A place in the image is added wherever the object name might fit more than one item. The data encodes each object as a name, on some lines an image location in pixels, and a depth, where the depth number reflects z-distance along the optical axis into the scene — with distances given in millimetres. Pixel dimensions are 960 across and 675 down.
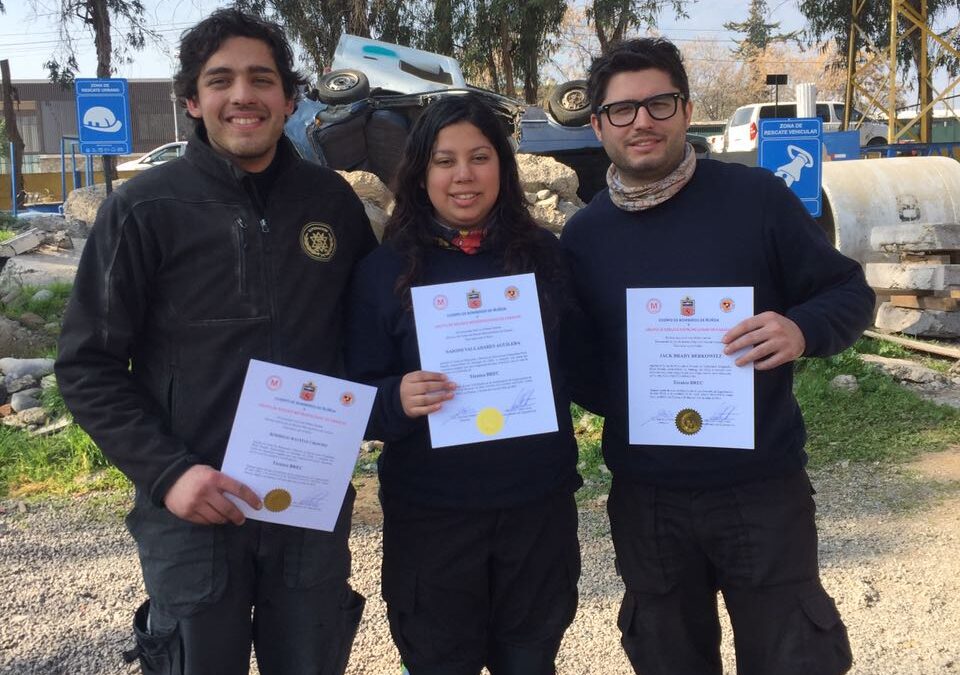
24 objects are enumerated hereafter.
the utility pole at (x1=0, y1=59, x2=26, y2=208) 23062
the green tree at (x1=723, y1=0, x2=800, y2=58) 49344
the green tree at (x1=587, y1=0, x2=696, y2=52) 20892
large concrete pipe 9719
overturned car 9656
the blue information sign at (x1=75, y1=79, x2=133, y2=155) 10680
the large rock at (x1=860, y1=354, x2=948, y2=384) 7469
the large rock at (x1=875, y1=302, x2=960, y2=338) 8812
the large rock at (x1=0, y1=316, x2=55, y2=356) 8477
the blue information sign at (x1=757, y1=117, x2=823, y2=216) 8047
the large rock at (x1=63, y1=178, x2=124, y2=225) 16203
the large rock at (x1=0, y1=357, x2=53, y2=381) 7453
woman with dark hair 2357
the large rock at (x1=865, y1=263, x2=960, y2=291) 8602
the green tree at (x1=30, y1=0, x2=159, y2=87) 22469
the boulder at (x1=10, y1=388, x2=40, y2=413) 6879
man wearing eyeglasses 2348
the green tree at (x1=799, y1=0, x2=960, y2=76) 27906
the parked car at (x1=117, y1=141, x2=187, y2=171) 20812
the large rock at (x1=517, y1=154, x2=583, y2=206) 11594
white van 22719
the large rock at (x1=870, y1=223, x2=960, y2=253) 8703
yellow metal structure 21430
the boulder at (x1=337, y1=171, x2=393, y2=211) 9641
